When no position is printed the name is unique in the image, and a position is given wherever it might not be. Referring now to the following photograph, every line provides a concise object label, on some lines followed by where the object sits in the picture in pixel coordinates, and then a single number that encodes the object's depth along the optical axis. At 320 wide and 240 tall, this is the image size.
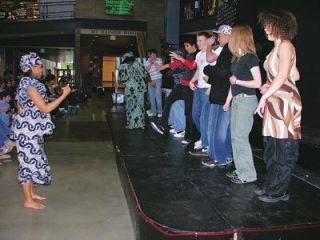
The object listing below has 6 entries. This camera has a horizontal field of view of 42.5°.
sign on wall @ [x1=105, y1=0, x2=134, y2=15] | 21.25
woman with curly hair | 3.25
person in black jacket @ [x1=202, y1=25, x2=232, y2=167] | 4.24
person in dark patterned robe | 7.79
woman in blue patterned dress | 3.89
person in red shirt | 5.57
